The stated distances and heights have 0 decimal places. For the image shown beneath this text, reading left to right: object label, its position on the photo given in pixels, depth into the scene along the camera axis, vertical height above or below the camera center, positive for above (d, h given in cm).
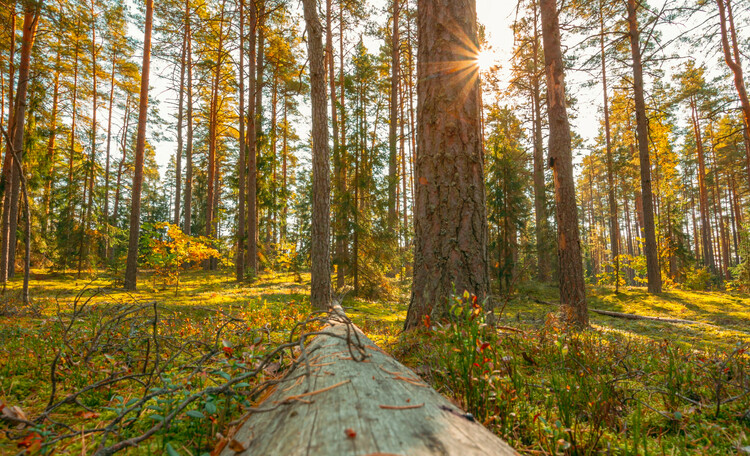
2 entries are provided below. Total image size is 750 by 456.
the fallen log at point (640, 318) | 730 -180
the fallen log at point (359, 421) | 80 -53
